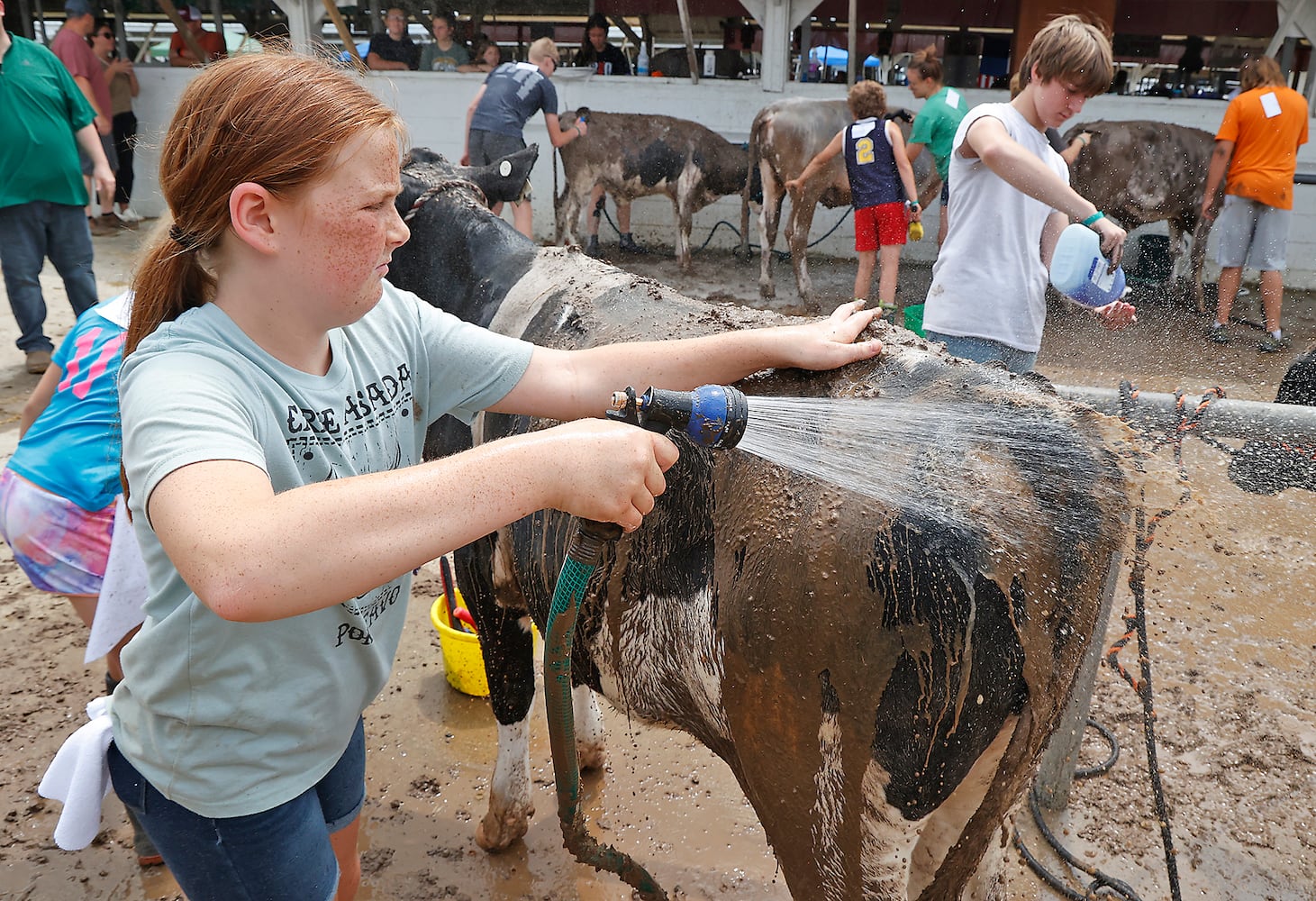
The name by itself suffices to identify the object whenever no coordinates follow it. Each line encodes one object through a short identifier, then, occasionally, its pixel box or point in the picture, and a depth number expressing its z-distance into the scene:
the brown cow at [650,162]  11.15
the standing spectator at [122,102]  12.20
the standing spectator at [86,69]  10.03
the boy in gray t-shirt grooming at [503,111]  8.84
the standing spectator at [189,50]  13.27
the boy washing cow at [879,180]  7.87
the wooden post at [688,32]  10.92
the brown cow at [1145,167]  10.10
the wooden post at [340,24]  11.02
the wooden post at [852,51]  11.03
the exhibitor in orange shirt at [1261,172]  7.77
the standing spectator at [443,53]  12.86
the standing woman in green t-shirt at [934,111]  8.29
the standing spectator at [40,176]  5.82
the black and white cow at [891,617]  1.42
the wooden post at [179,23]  12.26
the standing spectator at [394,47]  12.62
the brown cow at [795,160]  10.41
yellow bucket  3.50
